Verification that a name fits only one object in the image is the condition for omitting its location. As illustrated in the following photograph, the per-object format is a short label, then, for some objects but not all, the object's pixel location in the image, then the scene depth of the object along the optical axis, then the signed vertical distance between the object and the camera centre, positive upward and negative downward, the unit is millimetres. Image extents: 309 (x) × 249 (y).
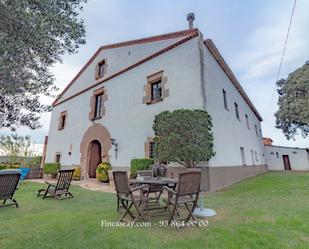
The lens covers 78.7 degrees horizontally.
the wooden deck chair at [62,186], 6412 -669
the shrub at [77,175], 13086 -602
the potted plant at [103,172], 10703 -313
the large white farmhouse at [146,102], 8883 +3728
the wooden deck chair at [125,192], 3818 -522
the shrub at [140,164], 8680 +119
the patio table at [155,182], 4219 -349
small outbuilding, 23969 +1325
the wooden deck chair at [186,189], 3537 -413
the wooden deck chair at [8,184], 5066 -481
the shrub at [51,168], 14953 -155
